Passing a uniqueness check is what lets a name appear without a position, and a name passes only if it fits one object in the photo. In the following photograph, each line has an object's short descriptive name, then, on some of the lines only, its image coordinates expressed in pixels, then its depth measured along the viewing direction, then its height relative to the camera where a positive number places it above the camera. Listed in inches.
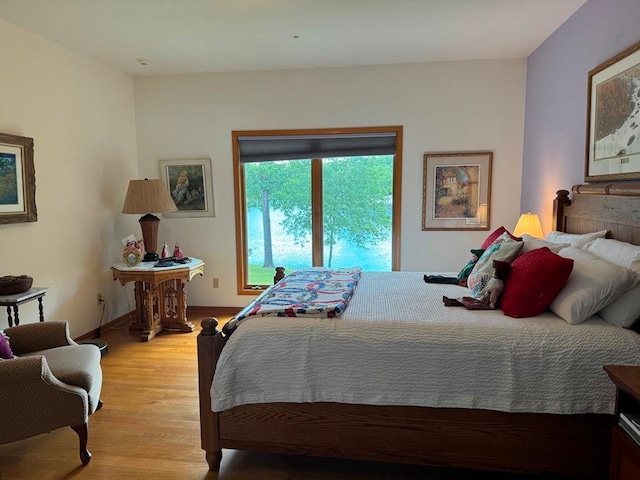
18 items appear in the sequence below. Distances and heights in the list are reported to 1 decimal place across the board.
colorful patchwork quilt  79.3 -19.3
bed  68.8 -39.2
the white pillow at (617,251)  74.9 -9.1
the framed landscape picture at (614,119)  86.9 +20.2
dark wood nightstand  53.1 -31.4
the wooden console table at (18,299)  101.9 -22.3
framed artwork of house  159.6 +6.9
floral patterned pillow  89.9 -13.0
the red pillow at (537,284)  74.4 -14.4
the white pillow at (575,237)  94.0 -7.7
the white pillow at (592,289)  70.5 -14.7
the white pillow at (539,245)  92.5 -8.9
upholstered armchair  75.6 -35.6
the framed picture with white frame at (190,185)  173.8 +10.8
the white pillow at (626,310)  70.1 -18.0
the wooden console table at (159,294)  145.0 -31.5
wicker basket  104.8 -18.9
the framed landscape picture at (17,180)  115.0 +9.2
